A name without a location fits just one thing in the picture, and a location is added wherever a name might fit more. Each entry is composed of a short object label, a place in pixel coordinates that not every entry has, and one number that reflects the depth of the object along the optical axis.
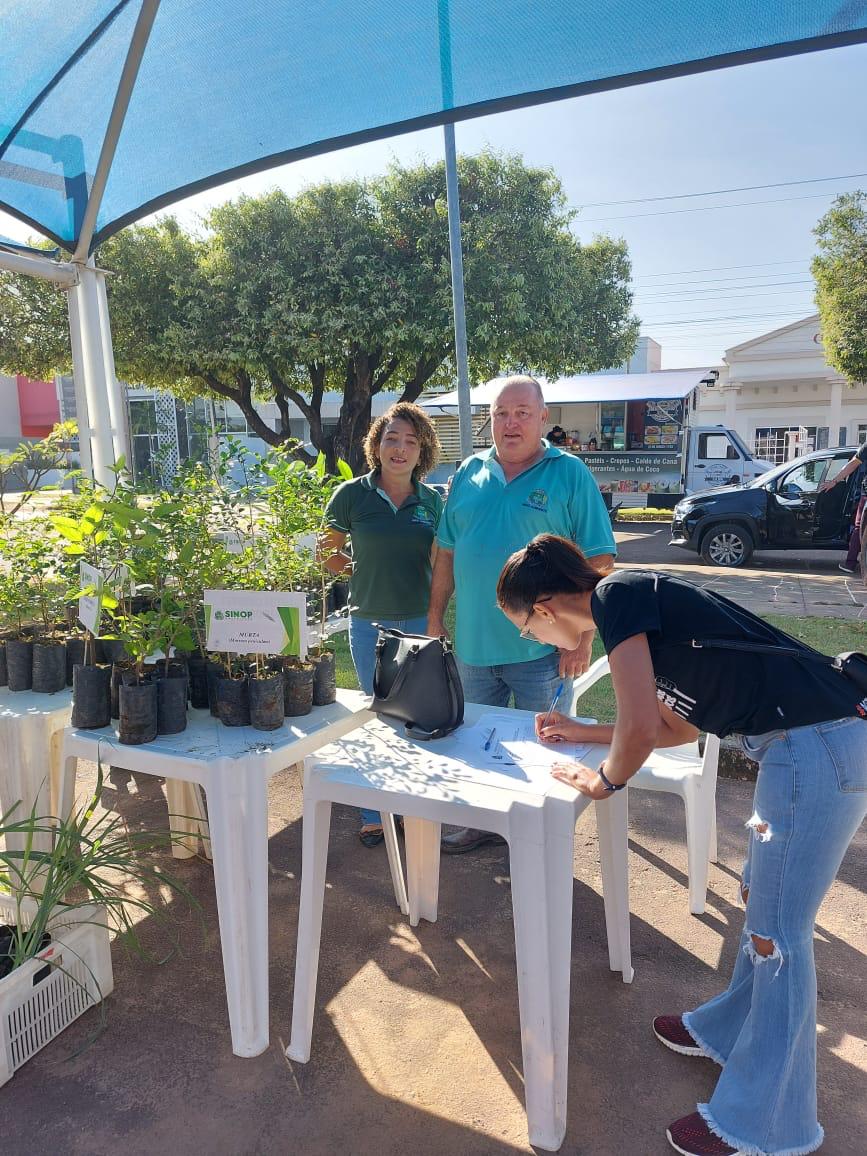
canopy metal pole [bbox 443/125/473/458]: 6.16
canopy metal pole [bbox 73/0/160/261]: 2.96
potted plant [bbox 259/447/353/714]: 2.27
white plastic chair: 2.60
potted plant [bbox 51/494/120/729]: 2.16
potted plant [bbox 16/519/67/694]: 2.51
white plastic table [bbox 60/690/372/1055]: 1.95
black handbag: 2.15
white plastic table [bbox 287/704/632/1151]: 1.72
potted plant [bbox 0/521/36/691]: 2.55
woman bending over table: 1.63
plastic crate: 1.97
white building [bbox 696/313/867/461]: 24.22
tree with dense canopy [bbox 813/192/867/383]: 12.66
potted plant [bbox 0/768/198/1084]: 2.01
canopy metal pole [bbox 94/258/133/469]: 4.05
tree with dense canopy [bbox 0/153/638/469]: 10.84
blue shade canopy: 2.71
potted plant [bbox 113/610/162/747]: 2.12
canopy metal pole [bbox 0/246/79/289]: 3.66
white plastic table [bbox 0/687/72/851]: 2.39
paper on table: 2.00
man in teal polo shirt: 2.71
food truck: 15.68
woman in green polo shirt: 3.07
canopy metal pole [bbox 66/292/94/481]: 4.00
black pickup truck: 10.24
